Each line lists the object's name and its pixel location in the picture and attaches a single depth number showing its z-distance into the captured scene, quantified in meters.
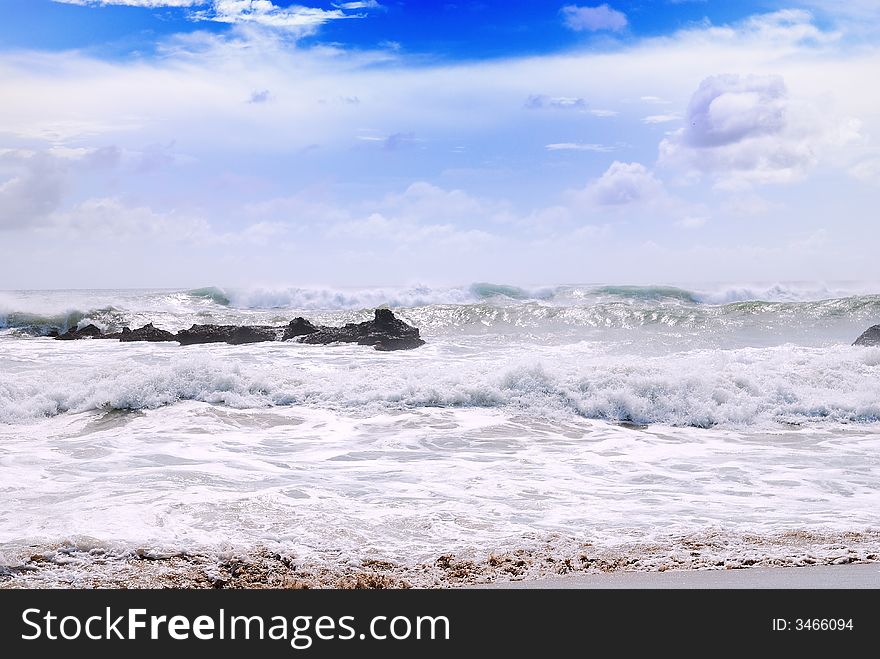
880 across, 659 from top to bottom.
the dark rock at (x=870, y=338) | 16.95
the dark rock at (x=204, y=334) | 21.94
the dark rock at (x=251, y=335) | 21.69
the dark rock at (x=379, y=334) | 19.89
